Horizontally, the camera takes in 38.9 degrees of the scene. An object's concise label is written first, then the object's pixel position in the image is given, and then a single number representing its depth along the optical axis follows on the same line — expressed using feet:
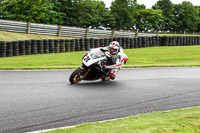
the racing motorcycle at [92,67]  31.35
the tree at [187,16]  351.25
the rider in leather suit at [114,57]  32.73
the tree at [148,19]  310.04
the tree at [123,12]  276.62
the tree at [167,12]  343.98
